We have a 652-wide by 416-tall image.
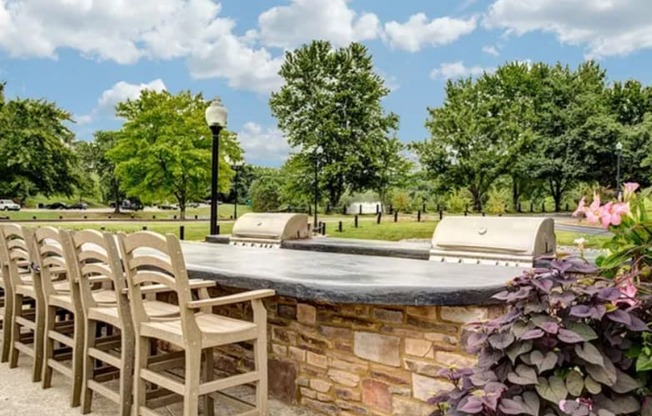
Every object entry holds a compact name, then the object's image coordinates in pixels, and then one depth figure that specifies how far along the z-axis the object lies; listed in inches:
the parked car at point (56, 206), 1614.2
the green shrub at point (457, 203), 966.4
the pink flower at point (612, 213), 68.1
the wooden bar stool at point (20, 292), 127.7
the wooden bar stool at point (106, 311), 98.7
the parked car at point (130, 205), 1553.9
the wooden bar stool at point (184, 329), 84.1
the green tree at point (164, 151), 805.9
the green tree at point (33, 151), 858.1
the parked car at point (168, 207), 1700.1
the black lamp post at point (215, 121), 267.1
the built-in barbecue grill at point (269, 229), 195.0
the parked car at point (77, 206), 1654.8
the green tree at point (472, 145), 1108.5
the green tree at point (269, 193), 1186.6
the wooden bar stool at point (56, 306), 112.4
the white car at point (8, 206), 1263.7
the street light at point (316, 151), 1145.3
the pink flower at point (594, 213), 69.6
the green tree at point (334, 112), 1156.5
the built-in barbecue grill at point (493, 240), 119.2
